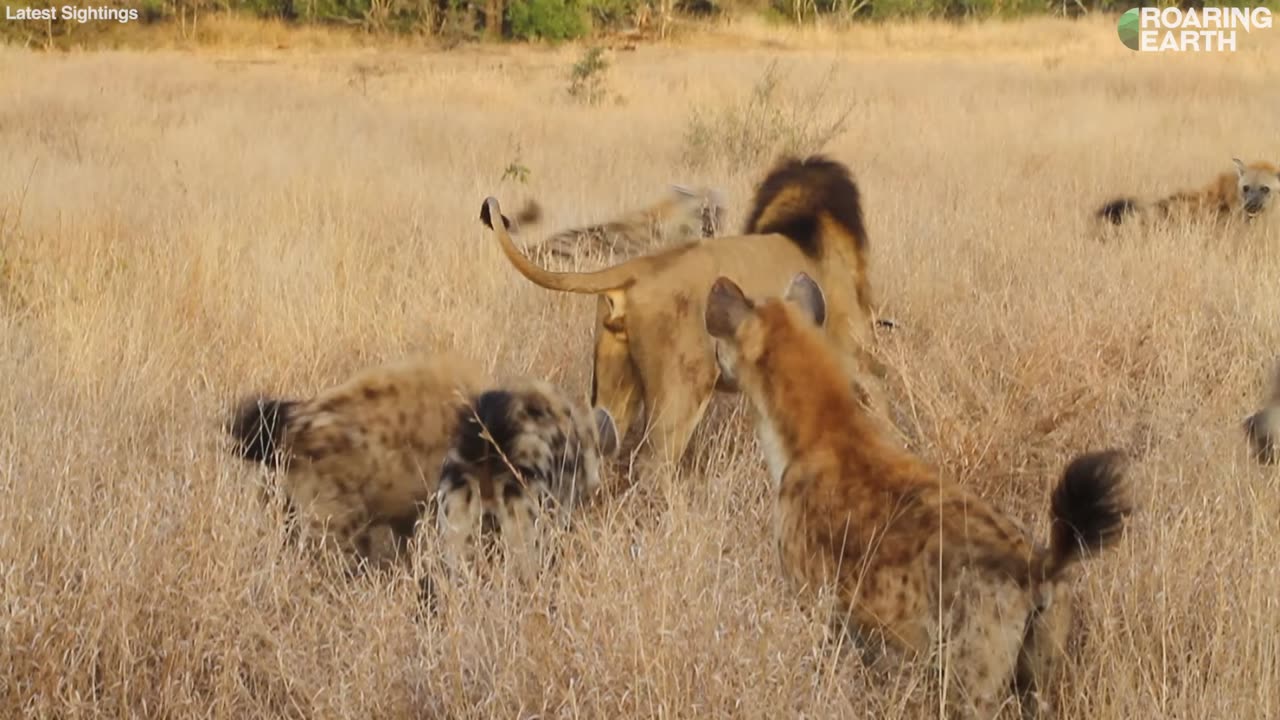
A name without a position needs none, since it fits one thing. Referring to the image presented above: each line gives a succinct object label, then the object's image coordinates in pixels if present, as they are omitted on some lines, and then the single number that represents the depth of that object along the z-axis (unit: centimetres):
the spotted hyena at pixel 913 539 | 582
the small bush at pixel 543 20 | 6462
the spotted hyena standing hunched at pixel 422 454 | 783
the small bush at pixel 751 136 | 2464
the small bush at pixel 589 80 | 3509
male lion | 915
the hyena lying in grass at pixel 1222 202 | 1769
